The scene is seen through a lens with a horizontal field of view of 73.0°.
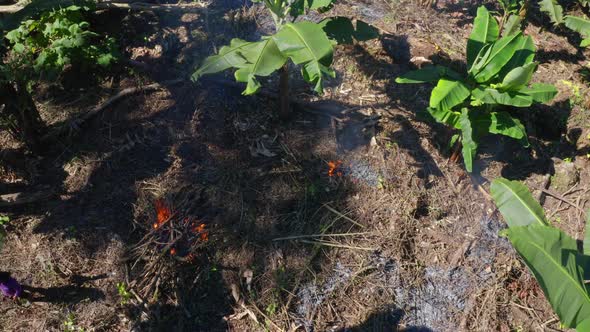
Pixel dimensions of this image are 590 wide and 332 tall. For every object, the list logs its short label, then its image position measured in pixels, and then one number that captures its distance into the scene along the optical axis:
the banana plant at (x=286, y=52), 3.38
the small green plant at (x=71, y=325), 3.38
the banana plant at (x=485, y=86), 3.83
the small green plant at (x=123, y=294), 3.53
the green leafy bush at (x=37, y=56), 3.99
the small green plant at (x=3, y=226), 3.42
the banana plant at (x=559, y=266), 2.64
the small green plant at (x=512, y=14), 5.64
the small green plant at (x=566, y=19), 5.67
